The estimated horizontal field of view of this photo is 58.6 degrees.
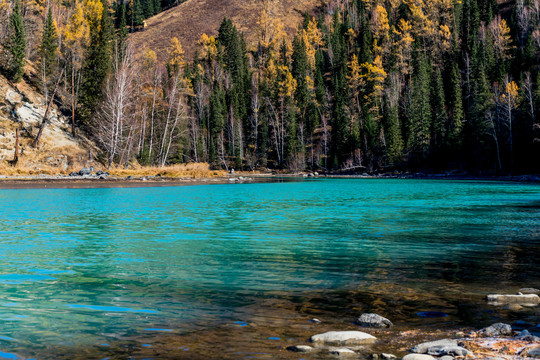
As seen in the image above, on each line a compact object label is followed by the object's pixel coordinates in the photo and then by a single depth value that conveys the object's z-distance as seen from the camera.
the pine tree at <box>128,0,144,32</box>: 170.38
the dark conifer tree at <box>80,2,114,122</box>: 66.69
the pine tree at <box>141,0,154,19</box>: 179.12
